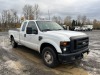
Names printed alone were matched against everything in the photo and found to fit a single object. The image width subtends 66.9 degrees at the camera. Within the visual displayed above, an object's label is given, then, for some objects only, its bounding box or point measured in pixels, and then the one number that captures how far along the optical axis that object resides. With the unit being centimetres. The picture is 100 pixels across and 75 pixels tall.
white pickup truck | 281
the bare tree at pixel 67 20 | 4811
